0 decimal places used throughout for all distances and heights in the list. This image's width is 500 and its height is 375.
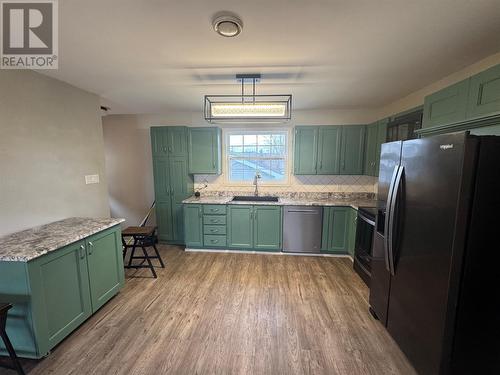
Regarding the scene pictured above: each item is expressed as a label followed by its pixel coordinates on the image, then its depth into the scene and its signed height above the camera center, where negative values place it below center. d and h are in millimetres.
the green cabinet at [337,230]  3465 -1019
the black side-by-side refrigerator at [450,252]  1197 -514
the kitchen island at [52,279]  1567 -946
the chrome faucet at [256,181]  4107 -259
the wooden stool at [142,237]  2885 -1004
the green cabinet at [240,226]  3625 -1009
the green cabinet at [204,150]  3838 +310
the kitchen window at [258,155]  4084 +244
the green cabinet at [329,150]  3619 +319
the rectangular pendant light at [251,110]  2275 +622
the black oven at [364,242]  2660 -978
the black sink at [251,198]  3979 -580
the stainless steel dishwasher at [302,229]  3533 -1014
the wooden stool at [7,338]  1399 -1175
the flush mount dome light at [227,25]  1349 +938
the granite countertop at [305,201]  3461 -566
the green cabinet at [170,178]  3834 -211
